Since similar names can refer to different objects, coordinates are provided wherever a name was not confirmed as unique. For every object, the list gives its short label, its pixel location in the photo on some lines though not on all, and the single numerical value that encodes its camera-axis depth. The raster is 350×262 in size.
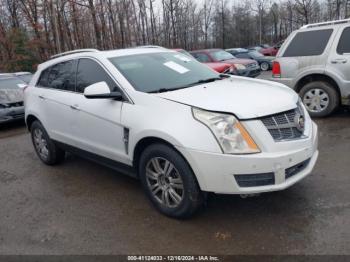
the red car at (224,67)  11.59
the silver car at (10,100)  8.77
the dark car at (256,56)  20.63
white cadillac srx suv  2.93
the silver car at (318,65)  6.42
